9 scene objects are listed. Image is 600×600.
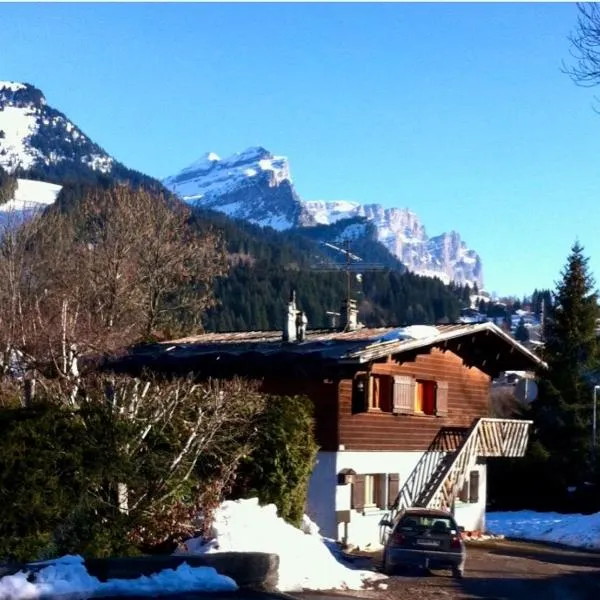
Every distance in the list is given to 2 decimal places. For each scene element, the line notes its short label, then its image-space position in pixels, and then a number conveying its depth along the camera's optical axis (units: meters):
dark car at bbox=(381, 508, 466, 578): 20.02
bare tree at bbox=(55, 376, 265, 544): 17.53
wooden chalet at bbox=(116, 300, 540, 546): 25.08
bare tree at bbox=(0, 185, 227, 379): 36.62
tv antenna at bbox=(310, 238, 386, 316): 33.41
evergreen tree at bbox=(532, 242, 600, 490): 44.19
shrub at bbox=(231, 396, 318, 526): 21.23
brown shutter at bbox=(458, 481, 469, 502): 32.04
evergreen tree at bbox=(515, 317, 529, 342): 137.50
